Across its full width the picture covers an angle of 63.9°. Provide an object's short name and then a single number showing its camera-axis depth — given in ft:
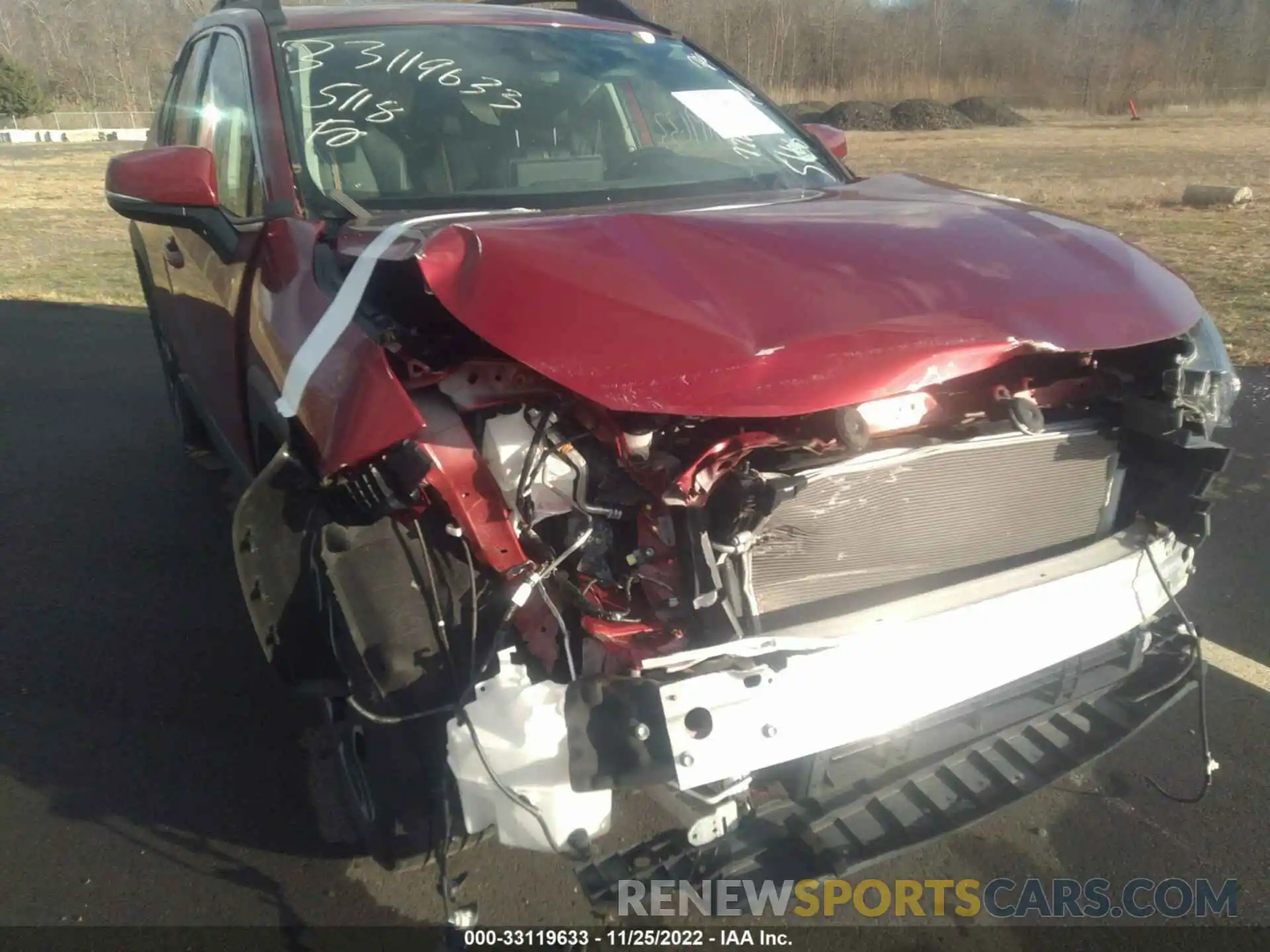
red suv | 6.30
